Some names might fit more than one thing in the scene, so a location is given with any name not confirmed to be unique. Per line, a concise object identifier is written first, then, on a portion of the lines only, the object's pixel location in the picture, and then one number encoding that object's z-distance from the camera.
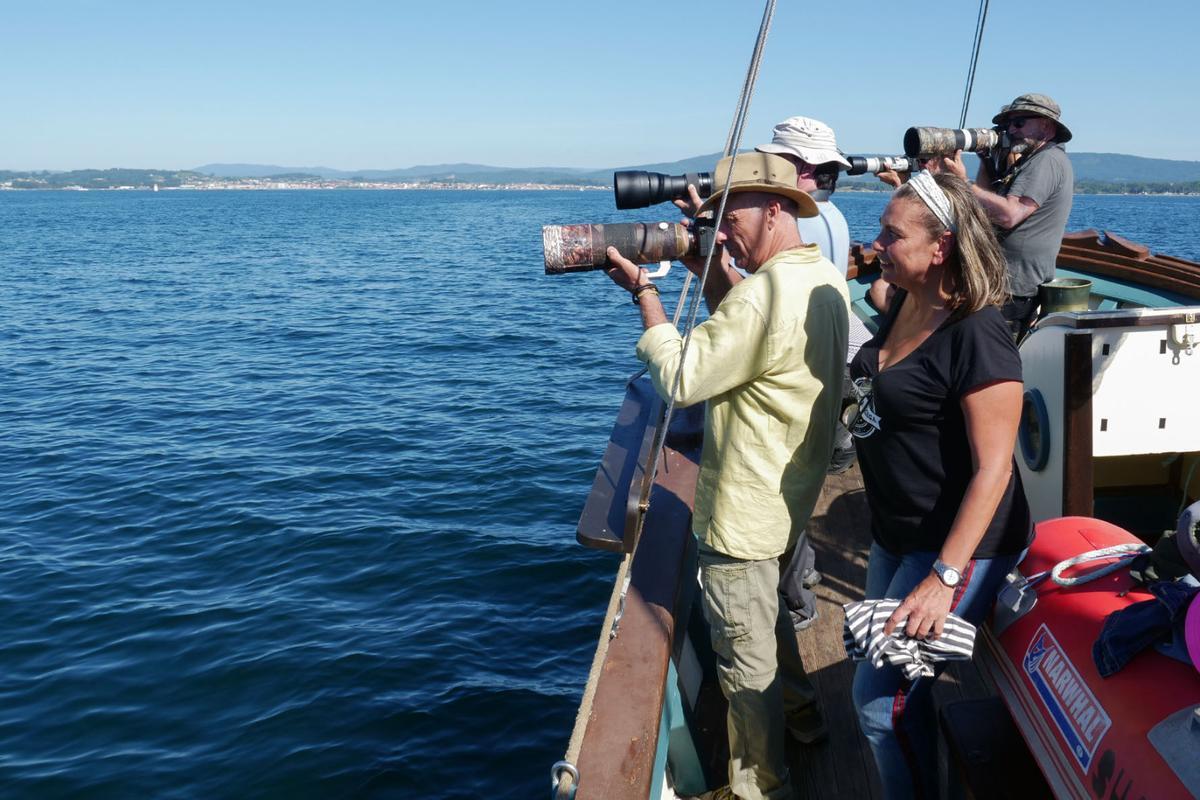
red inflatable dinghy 1.64
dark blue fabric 1.78
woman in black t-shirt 1.83
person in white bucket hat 3.23
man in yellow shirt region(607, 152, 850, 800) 2.09
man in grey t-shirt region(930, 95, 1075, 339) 3.52
